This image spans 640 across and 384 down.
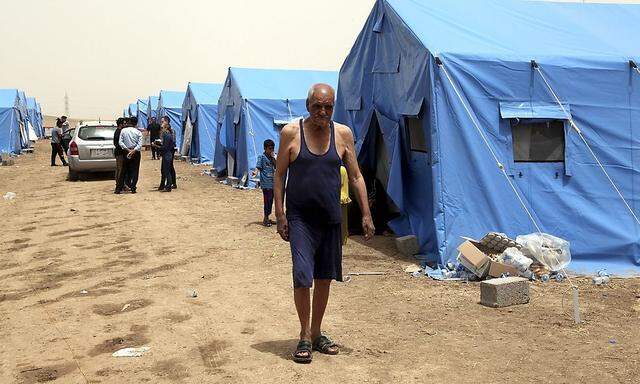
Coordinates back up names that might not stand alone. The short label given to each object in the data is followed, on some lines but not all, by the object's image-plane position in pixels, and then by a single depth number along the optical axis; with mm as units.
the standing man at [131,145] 14719
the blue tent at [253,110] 17500
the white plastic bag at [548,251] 7473
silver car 17469
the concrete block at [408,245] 8641
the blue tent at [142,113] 48006
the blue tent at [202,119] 24391
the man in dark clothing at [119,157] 14875
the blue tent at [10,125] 30609
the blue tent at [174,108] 31403
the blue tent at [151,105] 42188
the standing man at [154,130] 25636
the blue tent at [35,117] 47406
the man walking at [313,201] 4531
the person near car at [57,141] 23428
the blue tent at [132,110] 59831
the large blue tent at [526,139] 8062
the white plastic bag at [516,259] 7243
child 10633
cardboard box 7133
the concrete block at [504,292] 6164
